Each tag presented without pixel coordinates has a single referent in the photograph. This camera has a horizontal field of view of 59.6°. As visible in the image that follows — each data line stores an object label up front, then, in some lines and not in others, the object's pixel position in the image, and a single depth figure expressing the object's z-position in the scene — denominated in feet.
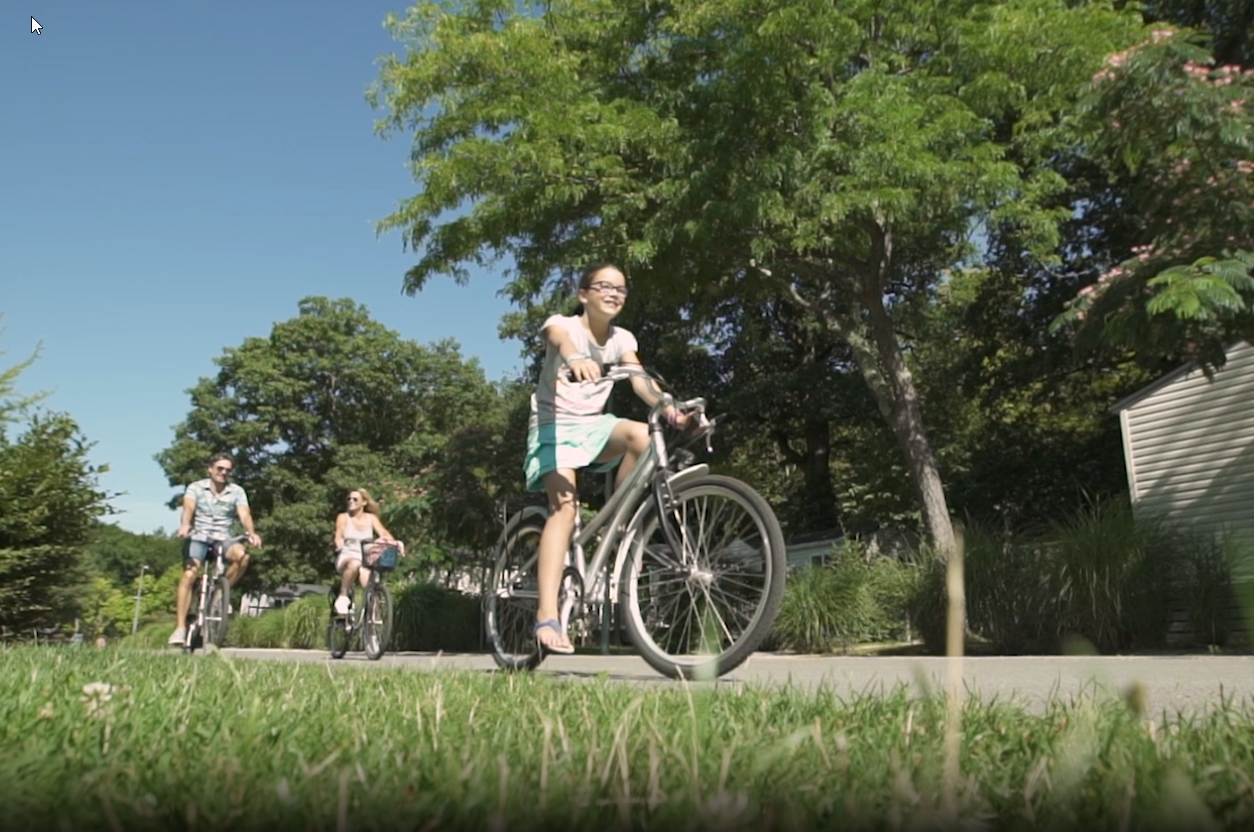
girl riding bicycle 15.47
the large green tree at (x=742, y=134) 42.39
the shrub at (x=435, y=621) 65.72
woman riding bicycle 39.81
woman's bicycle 37.93
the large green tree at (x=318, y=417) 147.02
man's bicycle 32.68
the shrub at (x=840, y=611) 44.75
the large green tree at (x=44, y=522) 34.53
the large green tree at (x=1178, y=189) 29.99
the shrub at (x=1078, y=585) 36.88
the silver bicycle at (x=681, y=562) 14.32
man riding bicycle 32.07
